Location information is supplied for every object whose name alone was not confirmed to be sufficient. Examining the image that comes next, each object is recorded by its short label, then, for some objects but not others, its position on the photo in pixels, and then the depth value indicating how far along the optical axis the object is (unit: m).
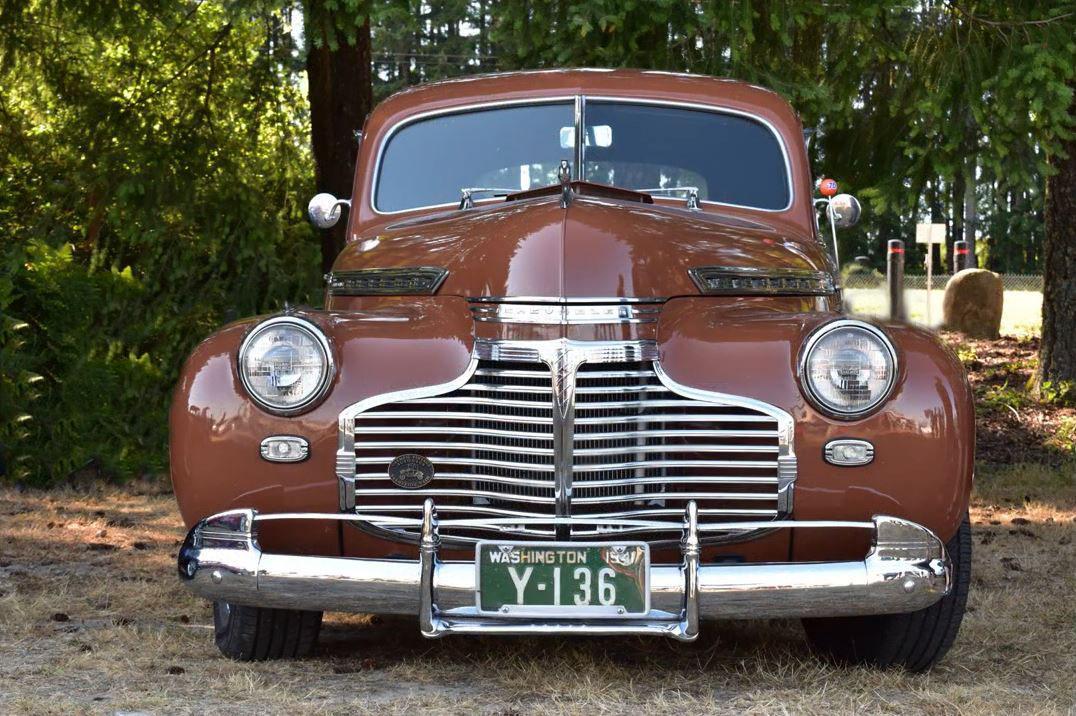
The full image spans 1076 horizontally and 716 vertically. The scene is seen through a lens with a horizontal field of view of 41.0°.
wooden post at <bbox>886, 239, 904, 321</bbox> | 10.36
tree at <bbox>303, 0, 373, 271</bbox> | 9.47
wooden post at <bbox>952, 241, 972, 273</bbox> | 22.34
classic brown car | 3.71
